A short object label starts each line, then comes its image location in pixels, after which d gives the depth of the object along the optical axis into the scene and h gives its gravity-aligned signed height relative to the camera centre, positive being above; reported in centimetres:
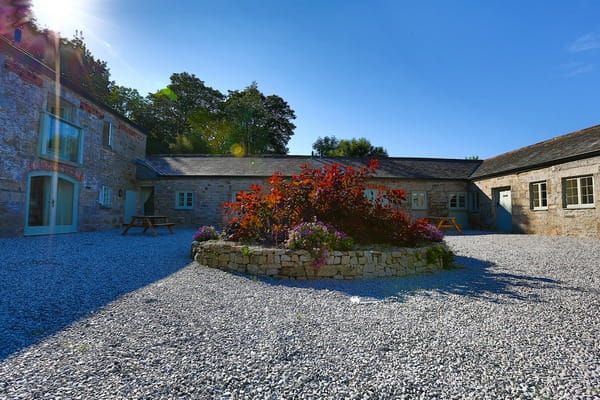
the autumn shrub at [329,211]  599 +8
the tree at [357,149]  3345 +826
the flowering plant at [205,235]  680 -54
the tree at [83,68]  2353 +1279
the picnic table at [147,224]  1066 -46
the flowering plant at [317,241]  489 -48
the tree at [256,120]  3153 +1109
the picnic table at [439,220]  1225 -23
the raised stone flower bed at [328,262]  492 -87
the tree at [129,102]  2718 +1090
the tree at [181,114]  2816 +1103
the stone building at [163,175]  901 +181
